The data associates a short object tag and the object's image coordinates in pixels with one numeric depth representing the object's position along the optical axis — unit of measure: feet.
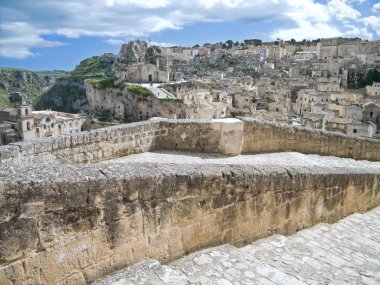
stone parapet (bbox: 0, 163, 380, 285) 9.38
